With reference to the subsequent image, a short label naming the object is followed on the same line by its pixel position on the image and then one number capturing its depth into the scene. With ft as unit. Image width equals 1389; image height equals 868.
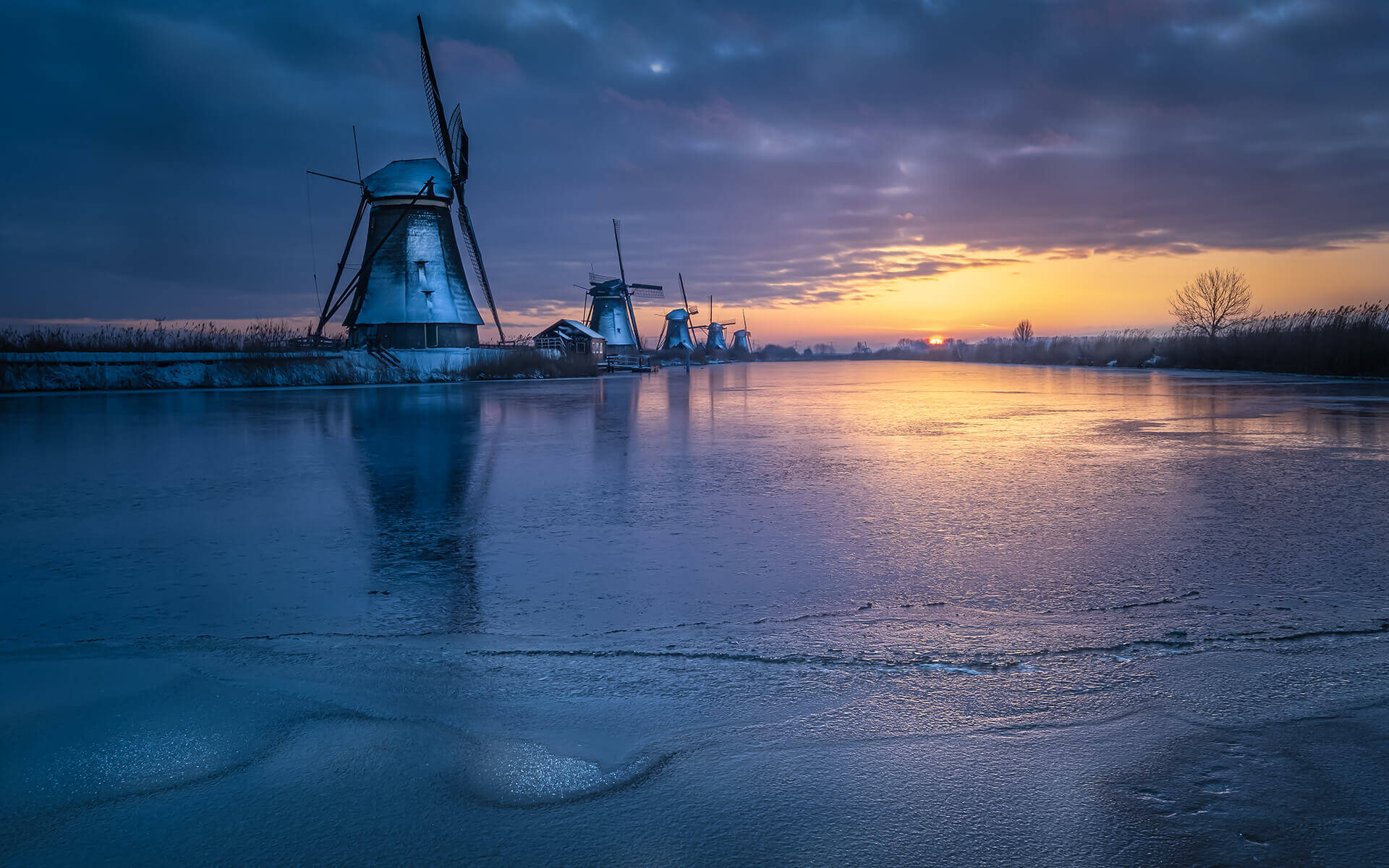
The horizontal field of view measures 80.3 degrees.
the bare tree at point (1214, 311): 179.01
